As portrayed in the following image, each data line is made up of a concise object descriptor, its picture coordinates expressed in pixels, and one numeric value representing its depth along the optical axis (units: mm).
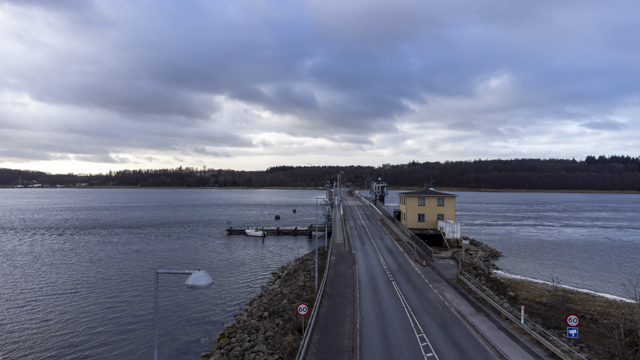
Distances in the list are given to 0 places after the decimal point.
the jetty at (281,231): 73625
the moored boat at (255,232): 71938
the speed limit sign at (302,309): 17602
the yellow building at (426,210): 47094
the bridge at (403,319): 16906
